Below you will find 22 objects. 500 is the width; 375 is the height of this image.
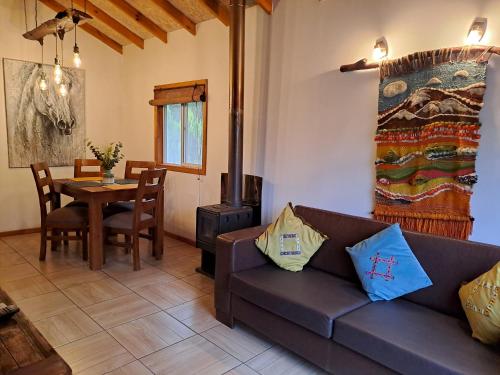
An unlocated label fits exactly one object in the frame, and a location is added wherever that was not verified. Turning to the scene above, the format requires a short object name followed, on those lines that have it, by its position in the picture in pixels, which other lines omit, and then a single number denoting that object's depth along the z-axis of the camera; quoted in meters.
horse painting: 4.28
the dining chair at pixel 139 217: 3.33
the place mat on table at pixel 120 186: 3.40
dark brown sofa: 1.56
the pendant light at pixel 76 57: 3.10
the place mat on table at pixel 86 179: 3.93
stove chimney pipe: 3.13
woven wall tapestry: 2.19
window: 4.11
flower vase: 3.72
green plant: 3.70
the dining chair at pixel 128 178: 3.84
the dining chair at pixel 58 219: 3.49
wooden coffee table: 1.27
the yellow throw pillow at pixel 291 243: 2.43
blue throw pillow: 1.96
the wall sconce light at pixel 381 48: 2.51
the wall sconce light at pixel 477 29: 2.08
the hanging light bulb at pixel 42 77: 4.42
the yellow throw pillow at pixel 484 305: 1.56
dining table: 3.29
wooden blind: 4.04
